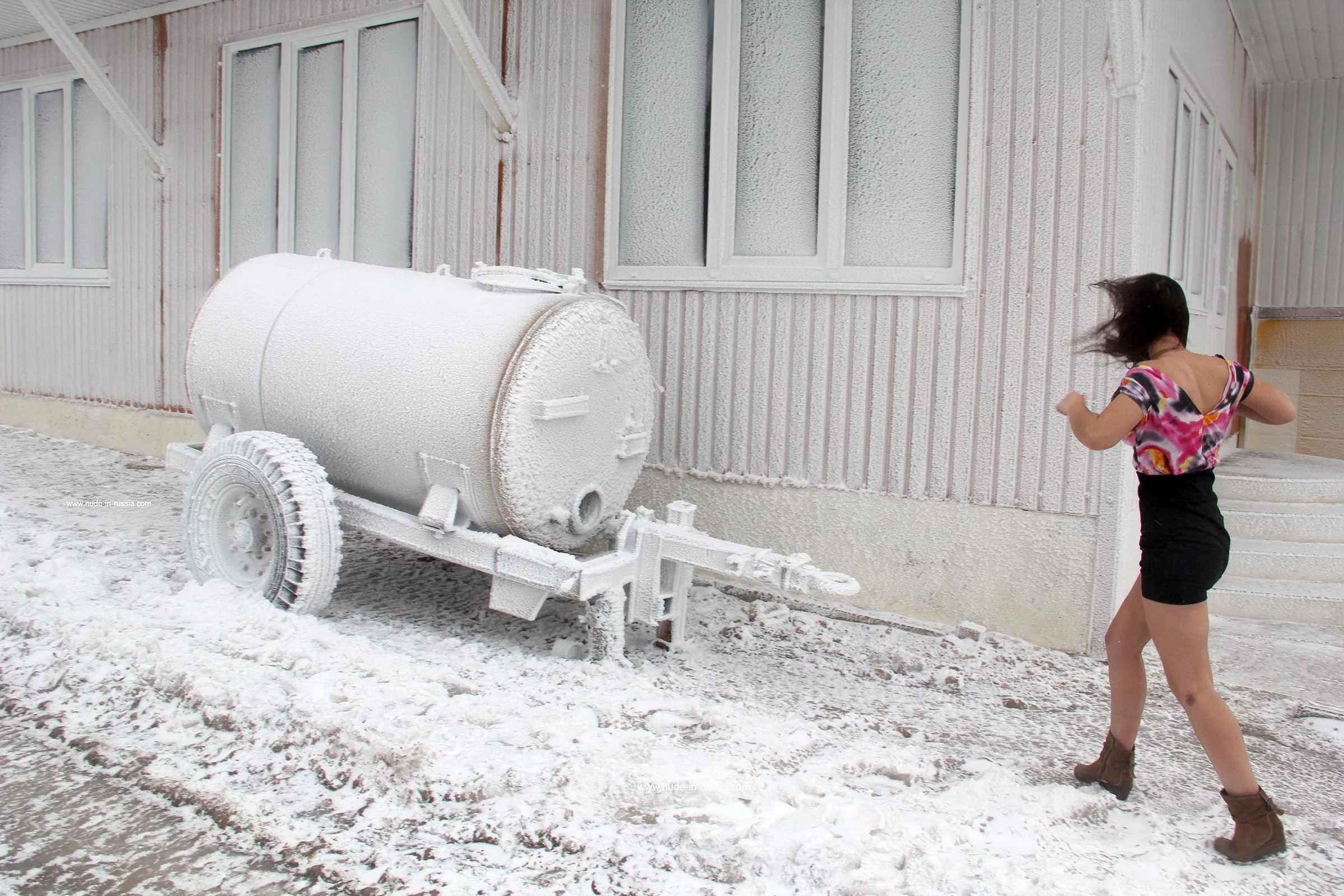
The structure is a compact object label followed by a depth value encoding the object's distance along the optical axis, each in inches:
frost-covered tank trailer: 172.2
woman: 115.2
